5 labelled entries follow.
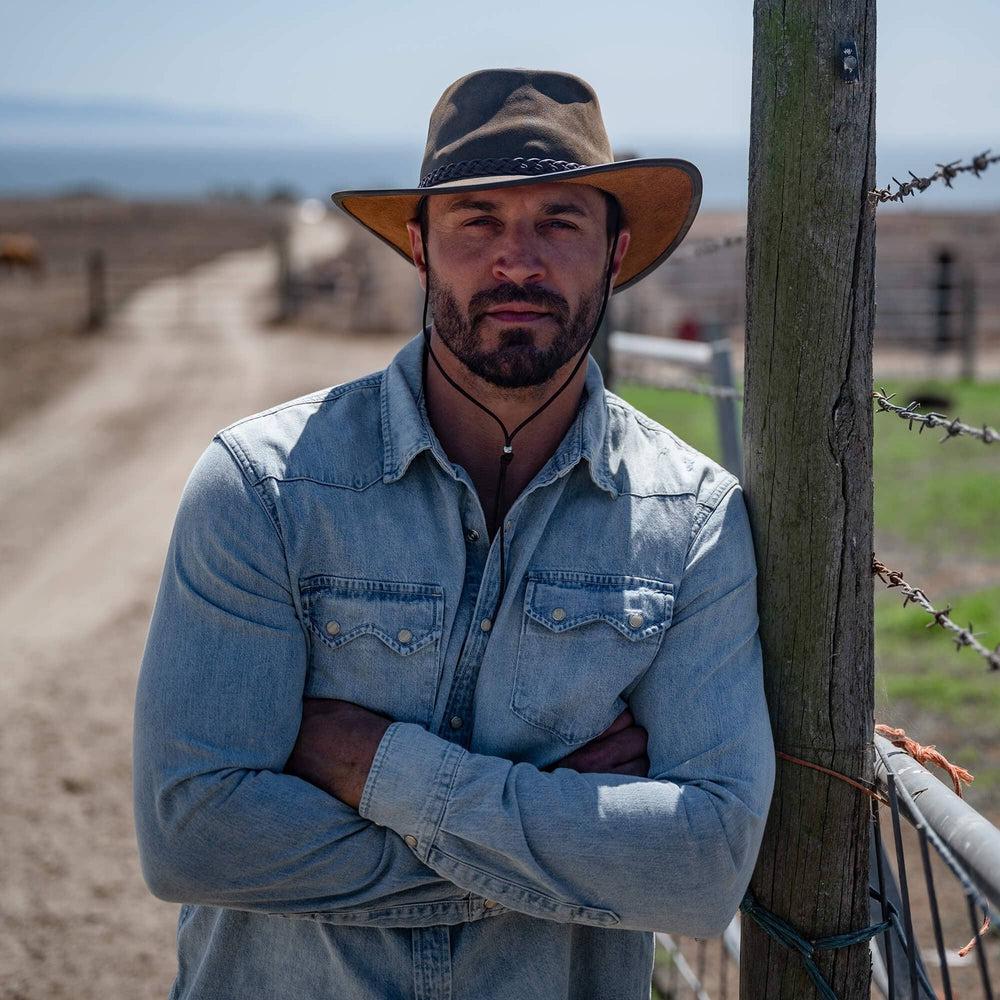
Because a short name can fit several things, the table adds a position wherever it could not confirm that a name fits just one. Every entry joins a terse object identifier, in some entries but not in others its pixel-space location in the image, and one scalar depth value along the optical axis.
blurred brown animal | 28.64
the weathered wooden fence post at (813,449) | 1.81
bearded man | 1.80
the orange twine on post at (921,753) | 1.95
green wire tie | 1.95
